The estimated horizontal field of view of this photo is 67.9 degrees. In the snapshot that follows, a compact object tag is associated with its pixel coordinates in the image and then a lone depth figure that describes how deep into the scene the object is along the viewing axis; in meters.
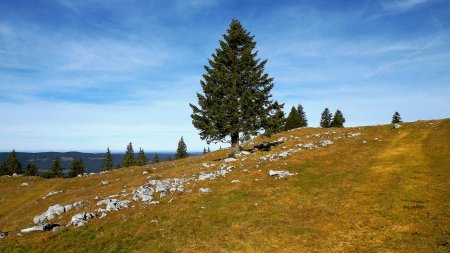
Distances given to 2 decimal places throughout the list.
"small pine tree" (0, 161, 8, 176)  127.93
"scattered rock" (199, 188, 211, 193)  32.04
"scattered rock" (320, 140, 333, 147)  49.03
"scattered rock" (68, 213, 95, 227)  26.00
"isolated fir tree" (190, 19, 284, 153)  49.00
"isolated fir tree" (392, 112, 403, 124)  112.19
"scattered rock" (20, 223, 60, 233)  25.38
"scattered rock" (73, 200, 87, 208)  32.92
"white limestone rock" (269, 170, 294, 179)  34.34
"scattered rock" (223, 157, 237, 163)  47.19
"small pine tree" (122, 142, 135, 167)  137.62
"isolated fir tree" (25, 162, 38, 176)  133.02
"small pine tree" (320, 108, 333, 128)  125.06
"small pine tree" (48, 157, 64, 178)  126.50
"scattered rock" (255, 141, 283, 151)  55.98
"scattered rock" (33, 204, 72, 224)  29.52
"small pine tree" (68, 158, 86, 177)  127.62
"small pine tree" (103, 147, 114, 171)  140.12
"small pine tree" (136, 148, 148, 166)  146.12
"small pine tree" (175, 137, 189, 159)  141.12
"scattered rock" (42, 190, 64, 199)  51.47
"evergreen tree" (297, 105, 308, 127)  119.80
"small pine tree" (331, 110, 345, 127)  116.64
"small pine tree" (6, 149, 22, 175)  129.25
